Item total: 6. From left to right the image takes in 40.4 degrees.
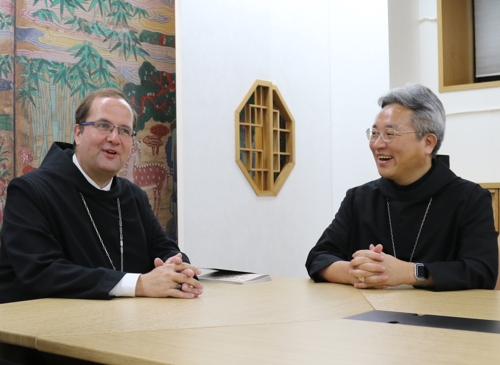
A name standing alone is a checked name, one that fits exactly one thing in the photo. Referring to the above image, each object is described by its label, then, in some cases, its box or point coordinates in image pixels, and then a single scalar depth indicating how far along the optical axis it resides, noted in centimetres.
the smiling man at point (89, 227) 259
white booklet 304
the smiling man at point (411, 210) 292
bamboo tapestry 454
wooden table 160
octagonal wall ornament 597
